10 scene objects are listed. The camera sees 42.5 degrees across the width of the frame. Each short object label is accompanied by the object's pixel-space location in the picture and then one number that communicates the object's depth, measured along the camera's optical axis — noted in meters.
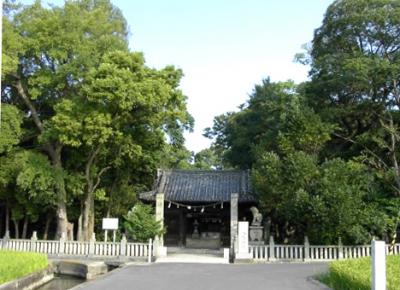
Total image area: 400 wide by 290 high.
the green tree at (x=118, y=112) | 22.48
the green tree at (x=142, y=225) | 22.55
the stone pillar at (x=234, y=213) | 24.10
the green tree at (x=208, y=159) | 52.05
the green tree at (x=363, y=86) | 22.72
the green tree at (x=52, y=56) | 23.91
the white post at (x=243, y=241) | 20.73
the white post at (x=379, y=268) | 6.29
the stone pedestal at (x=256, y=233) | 23.33
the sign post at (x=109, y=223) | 22.06
